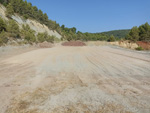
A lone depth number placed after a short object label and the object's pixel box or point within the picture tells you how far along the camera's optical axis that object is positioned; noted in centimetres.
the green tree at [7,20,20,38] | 1407
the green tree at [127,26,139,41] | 3791
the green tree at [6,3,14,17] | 2233
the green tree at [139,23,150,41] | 3882
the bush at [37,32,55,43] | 1854
